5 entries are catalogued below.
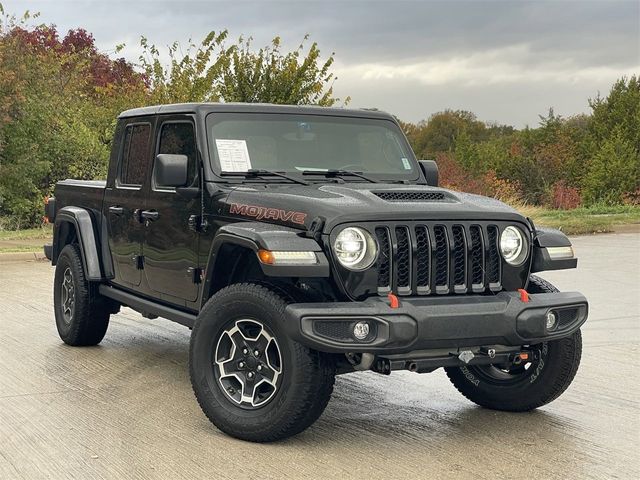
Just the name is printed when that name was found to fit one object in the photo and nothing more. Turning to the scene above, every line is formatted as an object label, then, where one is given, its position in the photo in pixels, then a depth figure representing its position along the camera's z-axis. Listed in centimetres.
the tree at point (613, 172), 3569
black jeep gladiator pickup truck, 504
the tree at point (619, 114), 4059
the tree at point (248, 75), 2253
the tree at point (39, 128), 2088
